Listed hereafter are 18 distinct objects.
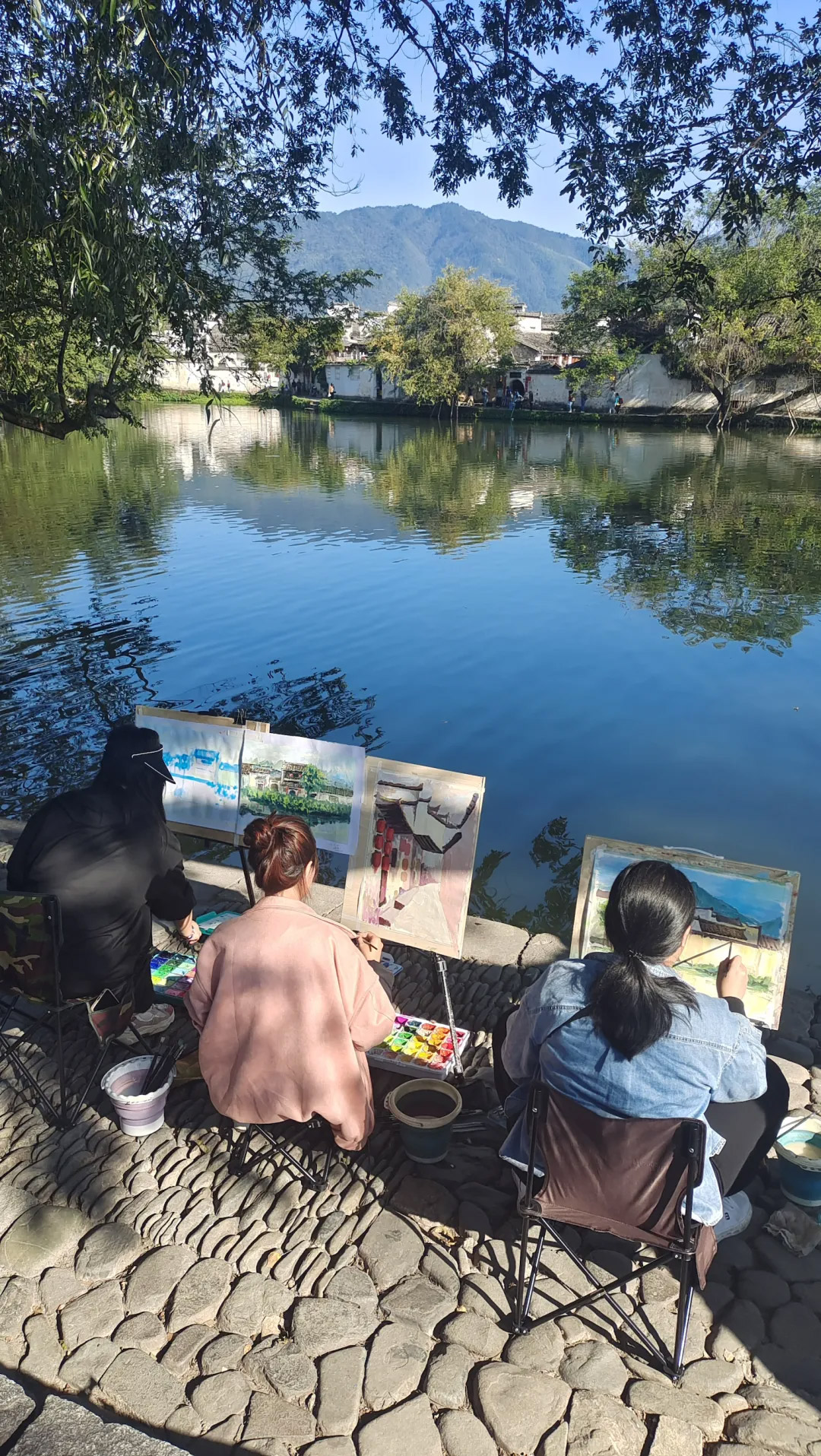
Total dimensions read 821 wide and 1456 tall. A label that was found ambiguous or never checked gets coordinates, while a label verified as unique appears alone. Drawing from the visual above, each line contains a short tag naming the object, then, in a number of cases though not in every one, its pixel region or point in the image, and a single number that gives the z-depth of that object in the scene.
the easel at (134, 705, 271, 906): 4.34
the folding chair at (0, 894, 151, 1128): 3.02
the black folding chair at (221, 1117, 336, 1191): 2.95
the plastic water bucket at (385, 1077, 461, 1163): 3.01
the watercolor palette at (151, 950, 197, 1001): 4.02
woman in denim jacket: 2.25
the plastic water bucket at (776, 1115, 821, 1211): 2.79
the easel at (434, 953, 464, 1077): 3.52
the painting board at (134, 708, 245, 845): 4.37
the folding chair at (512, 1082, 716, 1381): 2.21
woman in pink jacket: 2.71
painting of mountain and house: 3.15
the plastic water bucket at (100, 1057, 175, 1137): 3.17
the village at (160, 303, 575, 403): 61.97
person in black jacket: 3.27
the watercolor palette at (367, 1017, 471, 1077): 3.50
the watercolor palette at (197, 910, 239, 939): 4.47
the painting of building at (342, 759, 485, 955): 3.67
